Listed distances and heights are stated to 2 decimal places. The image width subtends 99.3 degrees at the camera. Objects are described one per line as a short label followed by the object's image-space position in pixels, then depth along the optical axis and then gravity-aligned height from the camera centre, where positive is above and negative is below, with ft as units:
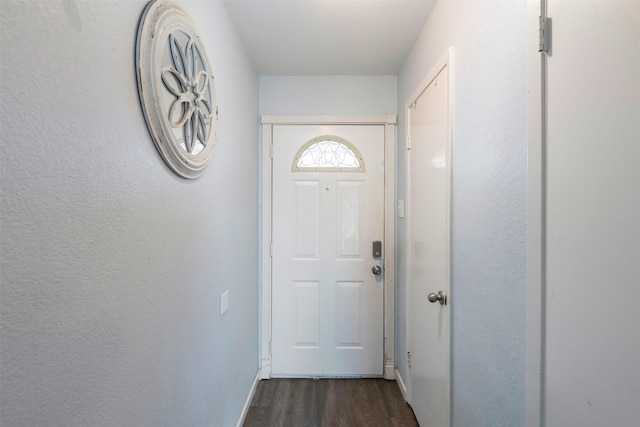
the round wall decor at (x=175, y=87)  2.40 +1.30
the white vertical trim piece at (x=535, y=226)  2.27 -0.07
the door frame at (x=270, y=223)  6.97 -0.21
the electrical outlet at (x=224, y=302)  4.35 -1.45
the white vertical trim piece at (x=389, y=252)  6.96 -0.93
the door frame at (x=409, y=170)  4.03 +0.81
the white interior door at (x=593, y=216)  1.64 +0.01
